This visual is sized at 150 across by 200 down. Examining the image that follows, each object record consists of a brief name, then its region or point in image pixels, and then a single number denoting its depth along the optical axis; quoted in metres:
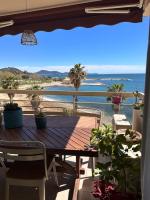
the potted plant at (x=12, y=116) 1.77
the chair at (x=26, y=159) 1.36
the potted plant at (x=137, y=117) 2.76
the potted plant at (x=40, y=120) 1.77
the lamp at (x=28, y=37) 2.04
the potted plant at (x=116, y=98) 3.21
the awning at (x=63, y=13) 2.04
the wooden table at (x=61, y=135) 1.41
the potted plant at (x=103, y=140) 1.25
